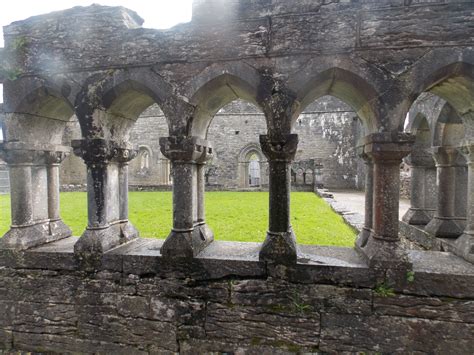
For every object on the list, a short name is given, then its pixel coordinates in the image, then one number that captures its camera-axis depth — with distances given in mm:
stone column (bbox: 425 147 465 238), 3686
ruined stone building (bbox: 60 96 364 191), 21656
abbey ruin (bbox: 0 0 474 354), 2674
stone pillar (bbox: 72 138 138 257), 3125
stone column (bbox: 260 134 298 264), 2812
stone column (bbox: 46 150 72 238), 3742
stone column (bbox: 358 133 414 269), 2662
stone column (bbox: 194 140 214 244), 3318
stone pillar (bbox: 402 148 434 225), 4469
